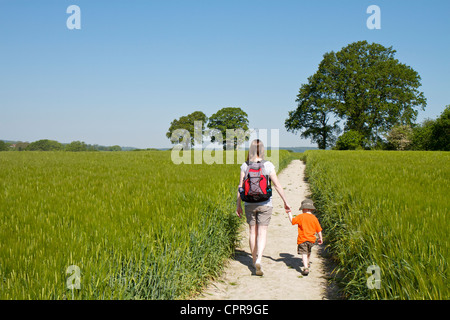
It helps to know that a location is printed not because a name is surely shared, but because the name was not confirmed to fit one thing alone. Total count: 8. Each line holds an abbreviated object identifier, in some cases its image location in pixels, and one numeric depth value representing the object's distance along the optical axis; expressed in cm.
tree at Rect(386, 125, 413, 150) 4899
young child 504
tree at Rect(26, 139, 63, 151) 10301
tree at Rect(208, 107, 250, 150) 7412
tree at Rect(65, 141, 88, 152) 9624
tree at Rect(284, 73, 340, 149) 5544
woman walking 475
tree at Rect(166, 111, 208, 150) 7650
